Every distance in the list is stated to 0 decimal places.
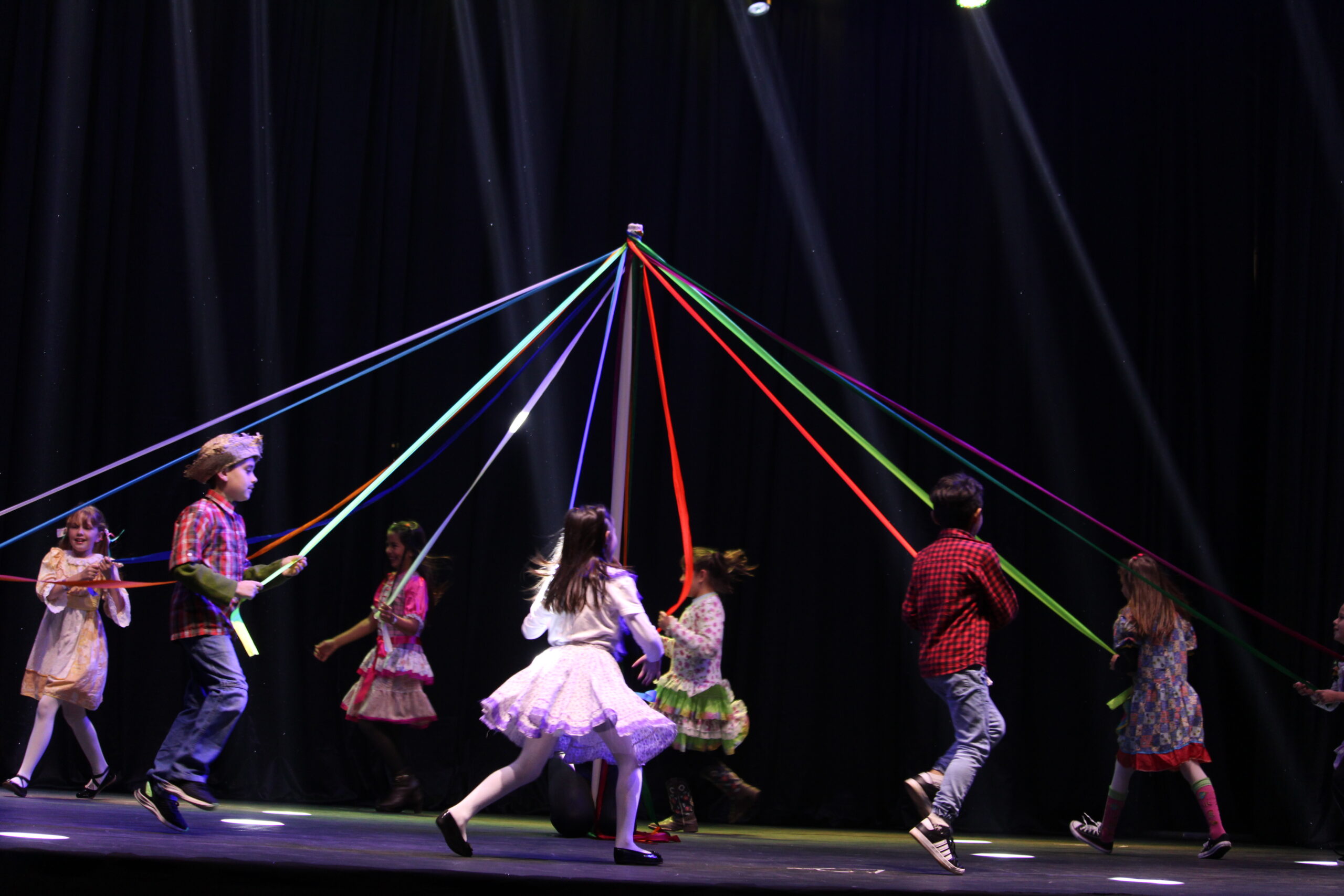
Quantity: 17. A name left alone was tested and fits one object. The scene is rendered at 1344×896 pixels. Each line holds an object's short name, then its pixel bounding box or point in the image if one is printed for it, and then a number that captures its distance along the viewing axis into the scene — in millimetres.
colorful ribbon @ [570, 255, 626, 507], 5276
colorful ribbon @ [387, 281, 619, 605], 4372
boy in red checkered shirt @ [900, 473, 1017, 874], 4230
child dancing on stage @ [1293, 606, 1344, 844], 5328
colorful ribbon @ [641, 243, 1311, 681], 4410
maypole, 5027
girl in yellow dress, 5684
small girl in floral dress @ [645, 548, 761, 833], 5762
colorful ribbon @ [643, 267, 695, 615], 4297
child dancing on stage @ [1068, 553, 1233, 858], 5328
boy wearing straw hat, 4234
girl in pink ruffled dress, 6148
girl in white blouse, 3898
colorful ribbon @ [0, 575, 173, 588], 4266
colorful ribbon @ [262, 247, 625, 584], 4637
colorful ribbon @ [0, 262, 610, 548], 5231
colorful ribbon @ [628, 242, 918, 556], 4518
